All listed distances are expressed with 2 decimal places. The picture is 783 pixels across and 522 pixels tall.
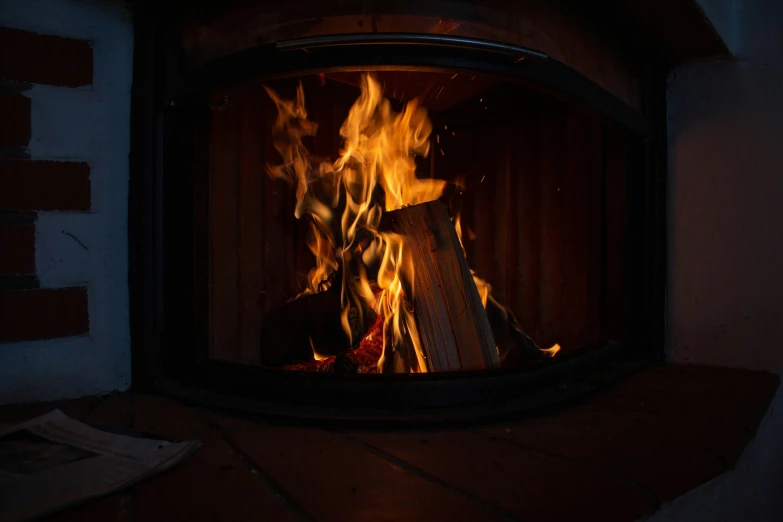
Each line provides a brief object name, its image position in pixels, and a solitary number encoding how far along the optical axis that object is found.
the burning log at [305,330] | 1.35
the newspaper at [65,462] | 0.61
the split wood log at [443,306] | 1.09
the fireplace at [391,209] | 0.94
